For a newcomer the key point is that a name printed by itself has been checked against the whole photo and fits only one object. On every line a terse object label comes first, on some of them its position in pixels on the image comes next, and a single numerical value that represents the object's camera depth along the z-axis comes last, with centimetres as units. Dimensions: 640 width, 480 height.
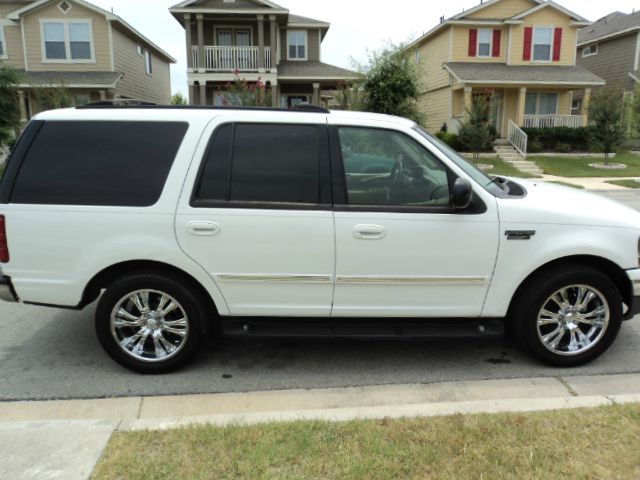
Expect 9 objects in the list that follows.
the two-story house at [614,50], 2933
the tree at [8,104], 1861
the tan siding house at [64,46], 2397
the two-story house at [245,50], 2469
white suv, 375
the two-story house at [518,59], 2584
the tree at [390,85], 1803
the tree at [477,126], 2066
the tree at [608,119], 2158
